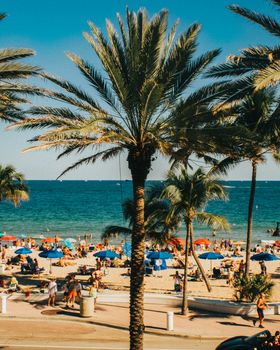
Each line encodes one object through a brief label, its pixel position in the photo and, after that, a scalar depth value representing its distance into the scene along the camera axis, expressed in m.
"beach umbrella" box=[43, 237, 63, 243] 45.81
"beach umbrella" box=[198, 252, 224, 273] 29.33
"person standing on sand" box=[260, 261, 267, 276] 28.66
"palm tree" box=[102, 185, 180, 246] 19.70
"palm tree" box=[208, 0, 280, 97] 12.77
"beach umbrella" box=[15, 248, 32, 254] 31.19
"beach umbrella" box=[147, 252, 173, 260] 28.31
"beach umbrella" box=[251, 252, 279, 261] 27.72
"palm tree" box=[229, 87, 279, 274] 19.02
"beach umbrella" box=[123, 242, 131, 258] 31.01
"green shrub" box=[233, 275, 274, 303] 18.34
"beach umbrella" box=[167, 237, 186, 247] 21.52
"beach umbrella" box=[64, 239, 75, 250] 41.63
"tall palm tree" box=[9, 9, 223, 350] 10.91
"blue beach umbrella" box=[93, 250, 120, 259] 29.84
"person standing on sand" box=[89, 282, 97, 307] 19.22
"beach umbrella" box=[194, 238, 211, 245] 38.03
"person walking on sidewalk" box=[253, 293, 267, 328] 16.38
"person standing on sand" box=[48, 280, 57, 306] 19.08
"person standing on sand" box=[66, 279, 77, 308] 18.78
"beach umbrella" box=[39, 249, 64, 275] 26.82
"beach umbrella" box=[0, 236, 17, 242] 42.12
